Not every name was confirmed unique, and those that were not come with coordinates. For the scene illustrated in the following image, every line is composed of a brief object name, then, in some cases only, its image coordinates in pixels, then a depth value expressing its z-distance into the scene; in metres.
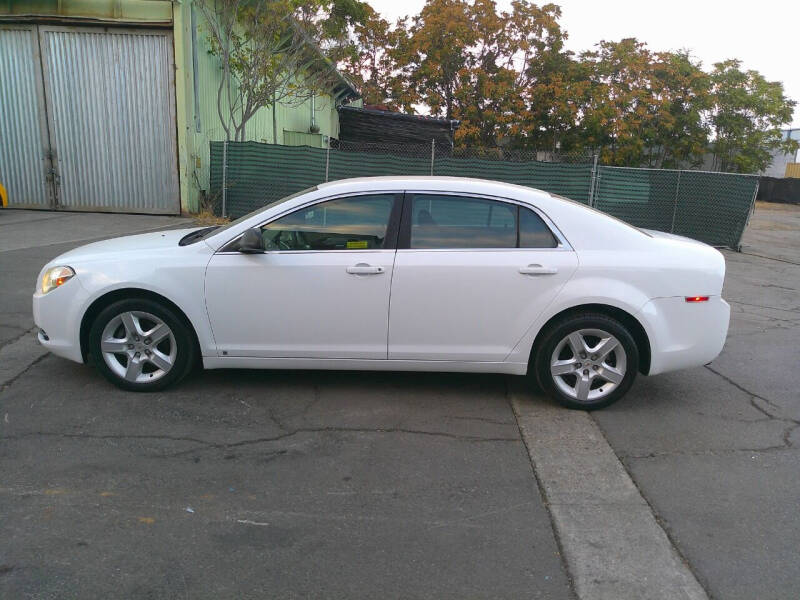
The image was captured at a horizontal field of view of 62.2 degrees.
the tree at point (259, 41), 14.18
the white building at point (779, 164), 50.12
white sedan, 4.62
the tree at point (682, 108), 35.69
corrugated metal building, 13.29
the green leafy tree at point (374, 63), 37.06
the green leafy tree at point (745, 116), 37.94
